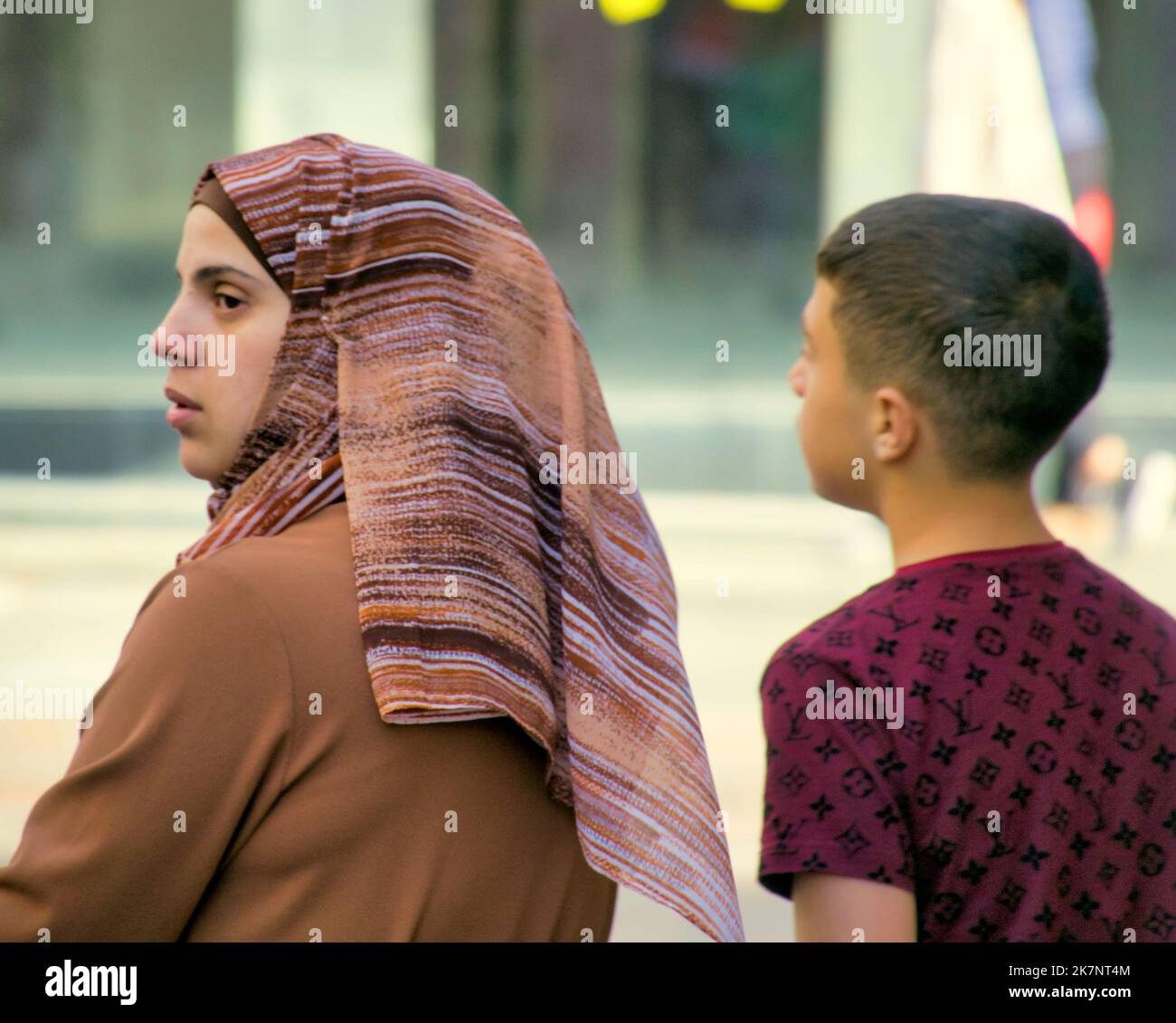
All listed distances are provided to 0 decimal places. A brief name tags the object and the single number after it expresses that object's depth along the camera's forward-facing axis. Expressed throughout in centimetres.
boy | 315
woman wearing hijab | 301
